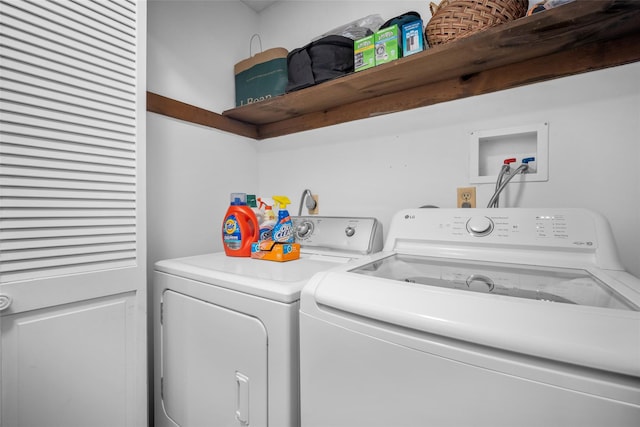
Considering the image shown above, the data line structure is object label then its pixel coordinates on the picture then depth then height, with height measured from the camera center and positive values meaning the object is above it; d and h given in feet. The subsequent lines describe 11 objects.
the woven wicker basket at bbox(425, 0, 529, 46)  3.49 +2.51
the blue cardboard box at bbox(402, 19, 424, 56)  4.14 +2.59
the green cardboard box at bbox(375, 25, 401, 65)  4.25 +2.56
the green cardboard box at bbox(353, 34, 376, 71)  4.45 +2.55
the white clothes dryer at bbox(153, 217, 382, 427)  2.85 -1.43
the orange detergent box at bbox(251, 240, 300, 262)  4.27 -0.64
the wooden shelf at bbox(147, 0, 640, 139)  3.18 +2.13
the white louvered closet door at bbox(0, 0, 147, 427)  3.04 -0.03
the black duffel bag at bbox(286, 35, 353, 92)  4.82 +2.65
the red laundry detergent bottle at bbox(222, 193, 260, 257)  4.72 -0.33
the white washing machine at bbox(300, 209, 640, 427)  1.58 -0.84
